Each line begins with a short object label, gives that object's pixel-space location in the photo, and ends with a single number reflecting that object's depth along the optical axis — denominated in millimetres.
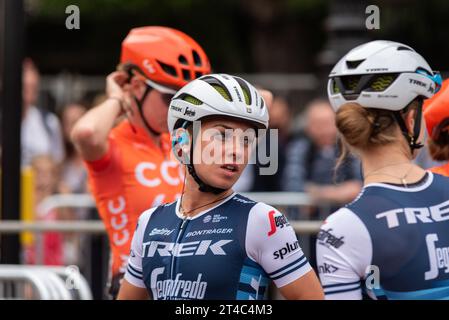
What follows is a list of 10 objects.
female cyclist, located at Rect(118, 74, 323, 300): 7588
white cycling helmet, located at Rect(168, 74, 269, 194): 7920
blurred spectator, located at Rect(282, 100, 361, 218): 19584
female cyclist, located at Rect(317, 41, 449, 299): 7397
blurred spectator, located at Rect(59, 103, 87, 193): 22424
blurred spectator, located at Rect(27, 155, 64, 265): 20742
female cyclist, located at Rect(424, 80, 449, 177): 9297
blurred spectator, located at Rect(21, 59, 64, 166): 21392
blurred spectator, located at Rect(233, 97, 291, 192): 21873
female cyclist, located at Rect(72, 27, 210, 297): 10724
